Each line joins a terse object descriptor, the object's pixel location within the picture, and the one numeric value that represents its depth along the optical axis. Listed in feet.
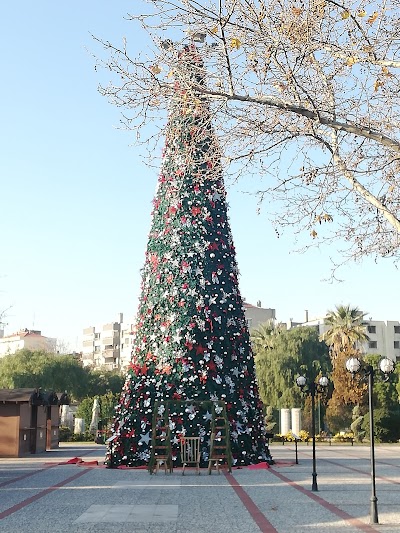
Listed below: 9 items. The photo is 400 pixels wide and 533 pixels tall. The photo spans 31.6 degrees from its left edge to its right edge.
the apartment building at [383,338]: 324.19
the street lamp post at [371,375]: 34.76
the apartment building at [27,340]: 445.91
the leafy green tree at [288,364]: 171.42
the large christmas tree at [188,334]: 64.08
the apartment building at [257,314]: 362.74
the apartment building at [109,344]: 446.73
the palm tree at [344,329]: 179.73
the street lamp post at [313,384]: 58.03
